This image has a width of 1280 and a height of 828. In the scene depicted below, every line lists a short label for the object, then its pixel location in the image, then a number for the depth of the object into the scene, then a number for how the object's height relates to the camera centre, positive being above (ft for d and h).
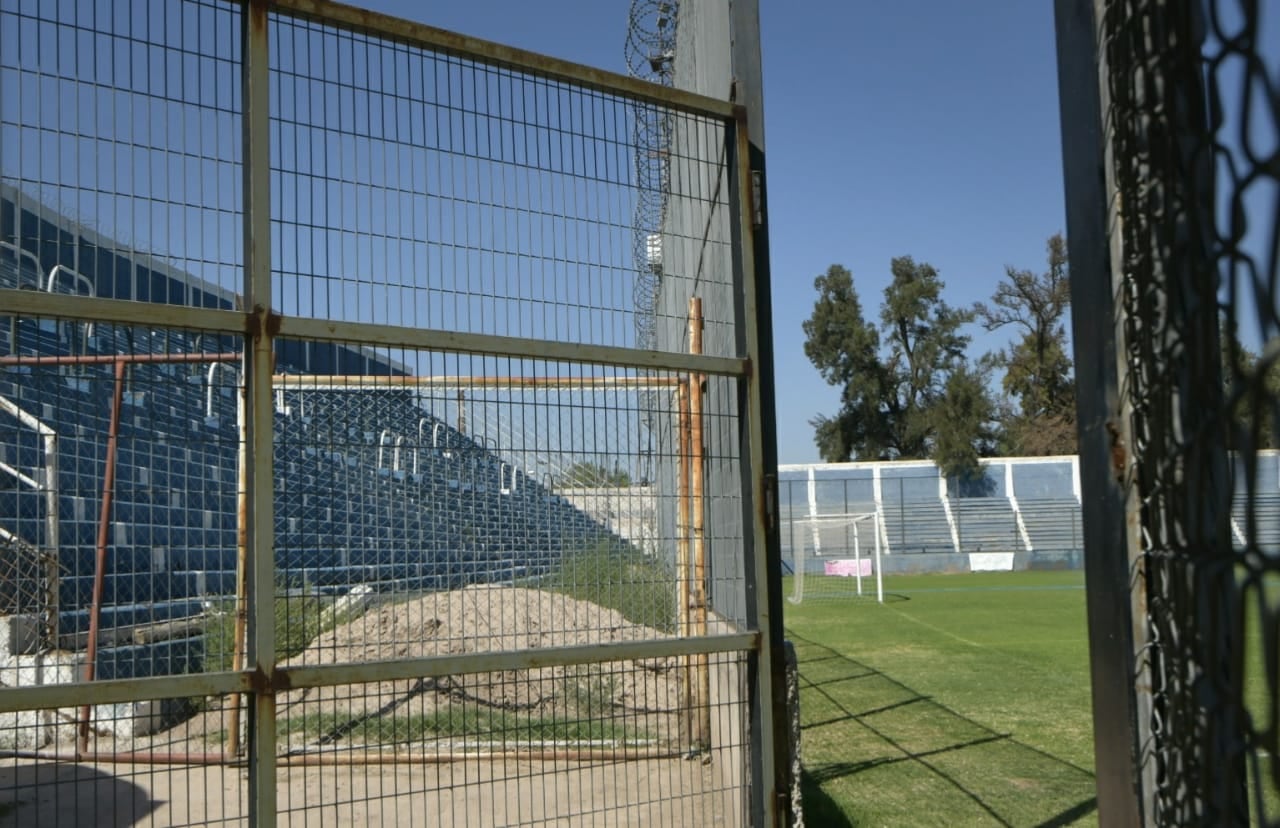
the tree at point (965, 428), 154.61 +7.08
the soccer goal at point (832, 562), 87.01 -9.63
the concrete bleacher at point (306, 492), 11.19 -0.03
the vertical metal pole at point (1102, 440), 5.06 +0.14
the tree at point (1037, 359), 186.29 +18.97
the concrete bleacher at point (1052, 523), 144.25 -6.97
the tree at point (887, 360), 193.16 +20.17
